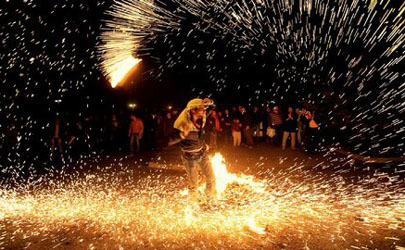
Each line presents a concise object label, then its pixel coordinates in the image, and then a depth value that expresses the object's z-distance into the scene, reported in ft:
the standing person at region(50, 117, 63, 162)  38.52
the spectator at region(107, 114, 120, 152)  49.57
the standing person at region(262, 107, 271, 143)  47.90
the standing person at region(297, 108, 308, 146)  43.68
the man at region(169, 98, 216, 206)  17.38
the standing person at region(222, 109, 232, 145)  47.37
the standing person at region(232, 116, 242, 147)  45.88
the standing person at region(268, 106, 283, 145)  44.80
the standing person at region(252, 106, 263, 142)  47.80
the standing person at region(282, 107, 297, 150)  40.71
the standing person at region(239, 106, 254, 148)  45.83
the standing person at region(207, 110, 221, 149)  36.39
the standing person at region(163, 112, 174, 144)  43.97
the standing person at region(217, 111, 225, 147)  46.50
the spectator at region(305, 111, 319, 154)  36.45
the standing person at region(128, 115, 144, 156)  41.34
